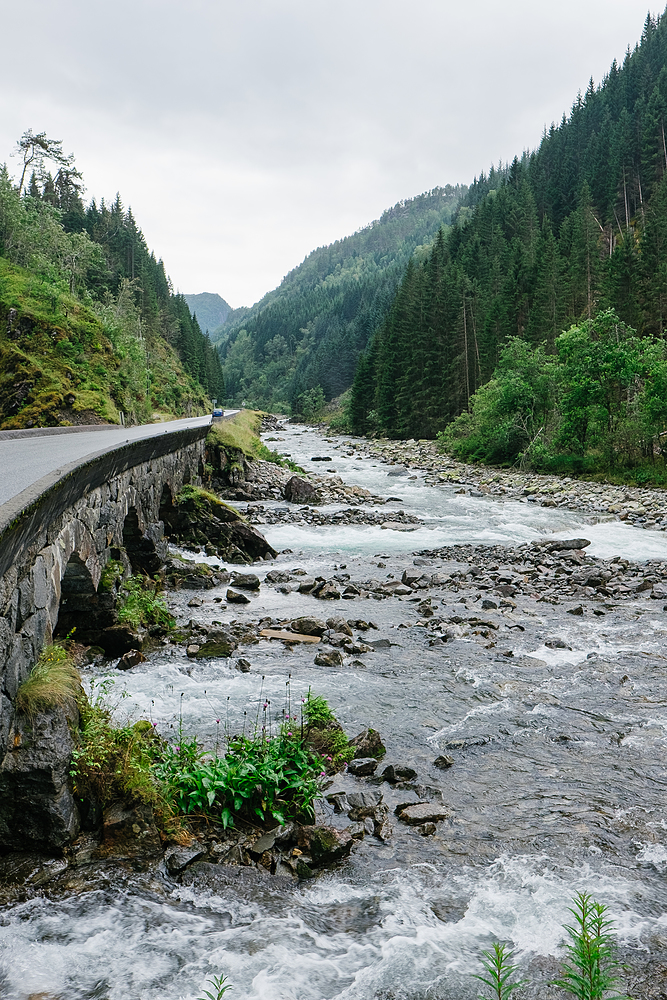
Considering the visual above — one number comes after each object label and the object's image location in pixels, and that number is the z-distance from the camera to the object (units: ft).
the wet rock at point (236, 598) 42.73
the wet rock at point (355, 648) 34.27
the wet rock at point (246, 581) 46.37
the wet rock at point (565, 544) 61.31
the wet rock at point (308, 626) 36.68
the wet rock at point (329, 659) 32.27
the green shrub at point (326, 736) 22.25
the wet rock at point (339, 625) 37.32
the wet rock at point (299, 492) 90.48
